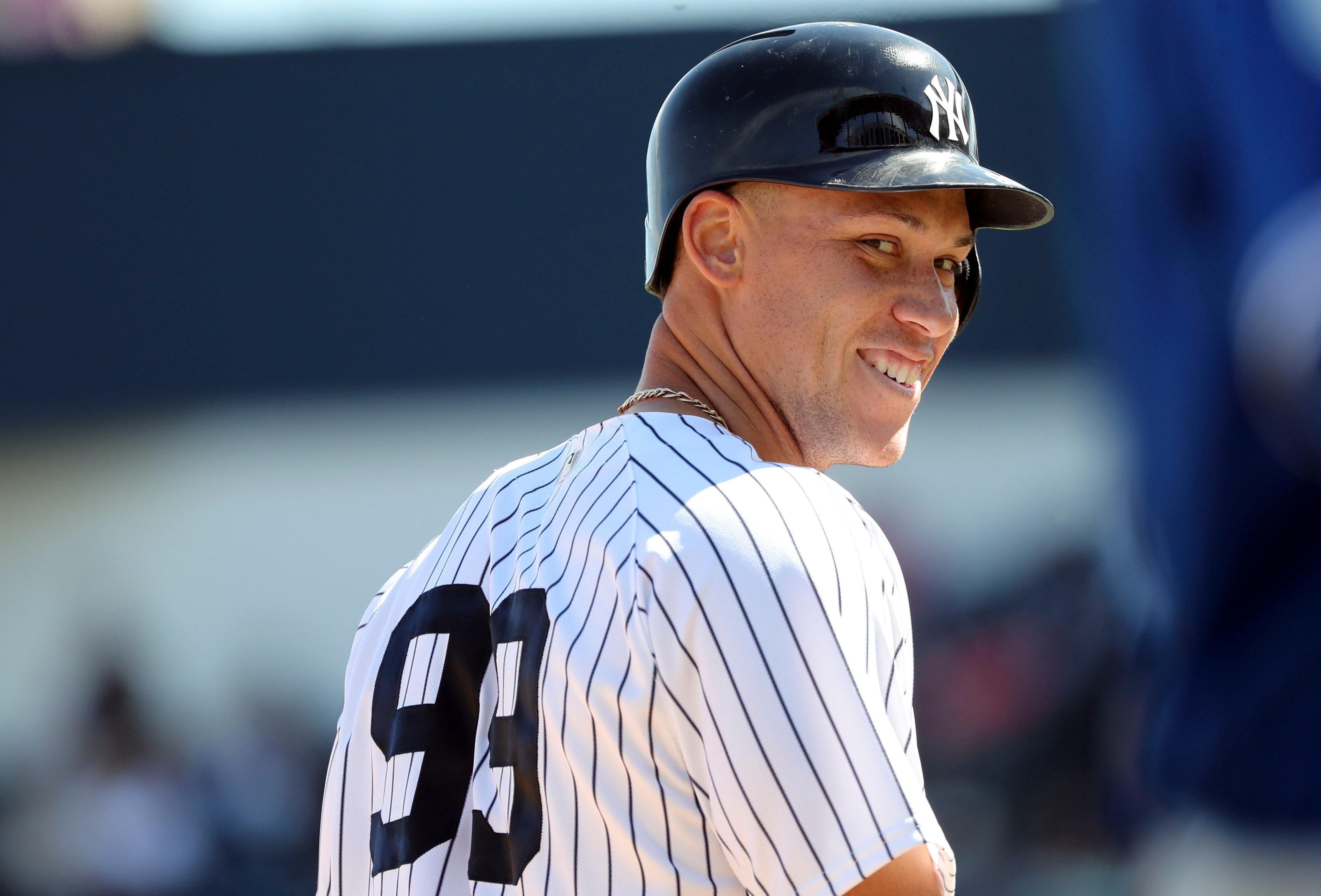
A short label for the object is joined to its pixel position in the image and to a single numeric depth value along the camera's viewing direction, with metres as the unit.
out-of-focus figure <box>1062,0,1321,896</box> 10.45
